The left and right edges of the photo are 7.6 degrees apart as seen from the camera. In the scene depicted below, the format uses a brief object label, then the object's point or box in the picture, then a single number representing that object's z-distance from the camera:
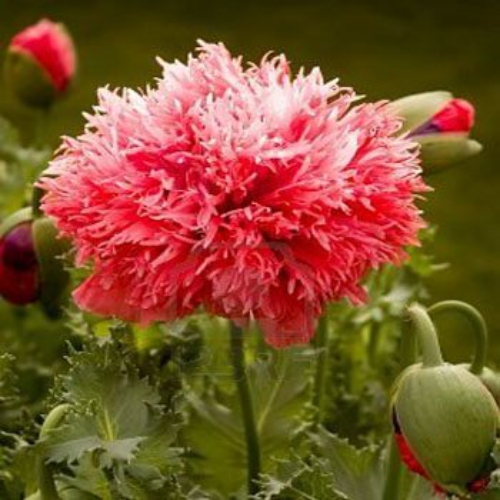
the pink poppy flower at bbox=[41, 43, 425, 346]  0.94
